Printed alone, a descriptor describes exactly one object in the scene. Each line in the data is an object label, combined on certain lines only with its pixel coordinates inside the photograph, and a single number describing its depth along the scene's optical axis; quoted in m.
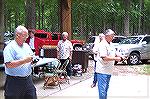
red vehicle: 12.33
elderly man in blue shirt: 3.24
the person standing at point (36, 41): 8.42
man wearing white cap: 4.16
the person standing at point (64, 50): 7.05
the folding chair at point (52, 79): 6.47
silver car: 11.49
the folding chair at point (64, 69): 6.92
